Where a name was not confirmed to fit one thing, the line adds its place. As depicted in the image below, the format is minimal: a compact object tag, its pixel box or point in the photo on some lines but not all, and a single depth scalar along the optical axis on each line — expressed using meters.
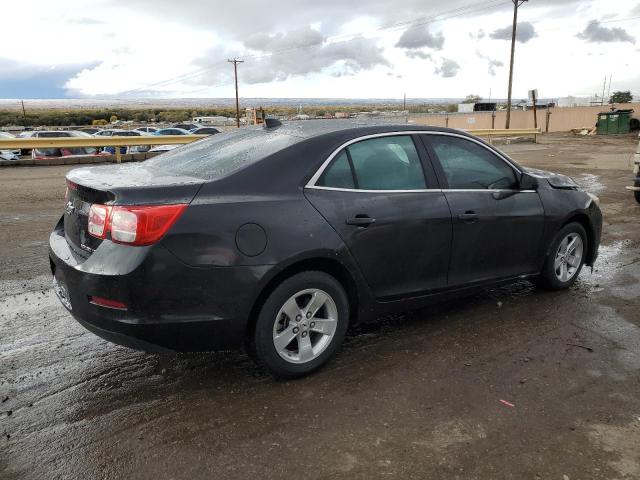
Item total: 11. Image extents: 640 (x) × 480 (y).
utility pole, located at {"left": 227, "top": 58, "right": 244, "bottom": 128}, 72.05
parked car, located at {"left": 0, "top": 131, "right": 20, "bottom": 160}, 20.38
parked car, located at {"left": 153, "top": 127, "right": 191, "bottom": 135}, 29.41
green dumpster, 37.84
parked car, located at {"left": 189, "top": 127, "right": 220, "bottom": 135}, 28.07
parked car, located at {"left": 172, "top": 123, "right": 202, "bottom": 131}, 39.25
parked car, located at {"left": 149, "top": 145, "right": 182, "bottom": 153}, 19.96
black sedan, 3.11
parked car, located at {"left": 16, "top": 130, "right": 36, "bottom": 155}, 21.23
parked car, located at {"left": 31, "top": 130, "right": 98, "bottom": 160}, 19.73
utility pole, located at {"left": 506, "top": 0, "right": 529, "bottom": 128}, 40.06
